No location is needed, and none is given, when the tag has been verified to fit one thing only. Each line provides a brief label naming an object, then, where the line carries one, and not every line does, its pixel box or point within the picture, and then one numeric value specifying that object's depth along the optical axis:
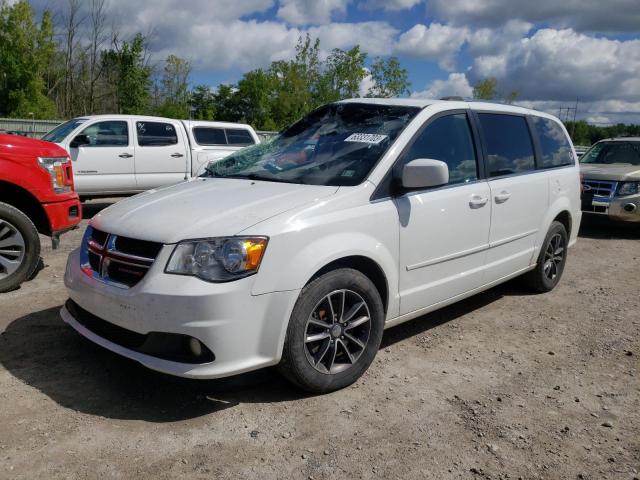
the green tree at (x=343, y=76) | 41.16
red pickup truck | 5.08
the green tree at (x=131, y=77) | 37.94
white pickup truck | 9.94
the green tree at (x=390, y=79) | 41.25
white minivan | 2.97
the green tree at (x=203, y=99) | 70.92
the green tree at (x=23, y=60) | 36.03
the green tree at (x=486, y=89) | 48.75
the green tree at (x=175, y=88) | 46.97
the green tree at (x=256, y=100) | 58.83
